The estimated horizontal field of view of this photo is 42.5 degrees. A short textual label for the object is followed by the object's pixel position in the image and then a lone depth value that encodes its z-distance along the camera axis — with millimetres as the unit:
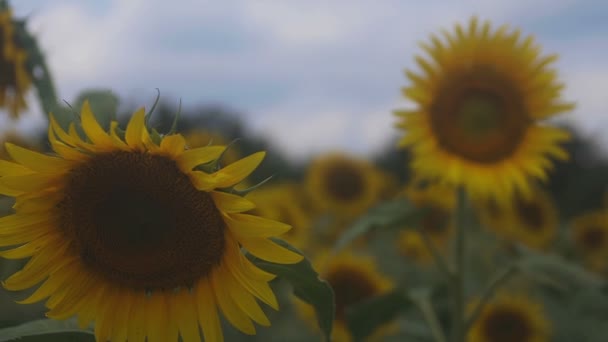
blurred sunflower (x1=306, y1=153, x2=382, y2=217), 5602
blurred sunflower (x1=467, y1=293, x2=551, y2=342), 3318
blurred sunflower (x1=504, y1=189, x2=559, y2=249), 5148
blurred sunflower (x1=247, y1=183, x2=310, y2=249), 4160
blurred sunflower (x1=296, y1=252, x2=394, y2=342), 3047
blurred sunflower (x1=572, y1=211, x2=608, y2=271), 5484
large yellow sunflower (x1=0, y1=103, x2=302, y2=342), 1389
